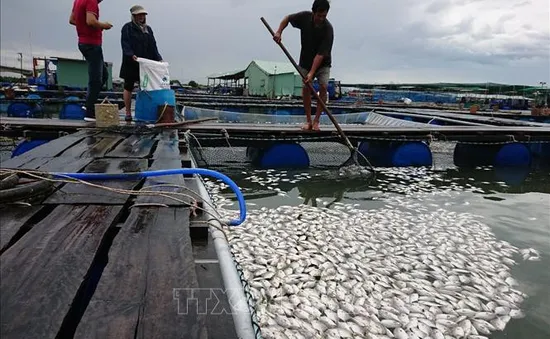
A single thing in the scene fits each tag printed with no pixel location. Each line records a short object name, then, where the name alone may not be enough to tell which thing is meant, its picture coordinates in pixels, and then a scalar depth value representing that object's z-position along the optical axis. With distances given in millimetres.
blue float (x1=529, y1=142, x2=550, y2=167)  9586
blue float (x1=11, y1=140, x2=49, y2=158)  6598
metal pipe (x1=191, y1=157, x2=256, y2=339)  1343
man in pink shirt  5727
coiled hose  2158
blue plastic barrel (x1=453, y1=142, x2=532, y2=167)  8961
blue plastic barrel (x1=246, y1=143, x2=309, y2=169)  7680
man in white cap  6375
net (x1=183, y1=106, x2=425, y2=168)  7637
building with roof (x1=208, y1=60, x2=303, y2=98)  34344
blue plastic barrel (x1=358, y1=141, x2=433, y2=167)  8414
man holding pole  6414
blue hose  2543
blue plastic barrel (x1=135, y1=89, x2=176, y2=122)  6531
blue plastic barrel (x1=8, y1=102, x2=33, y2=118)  12695
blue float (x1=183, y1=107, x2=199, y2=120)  11949
